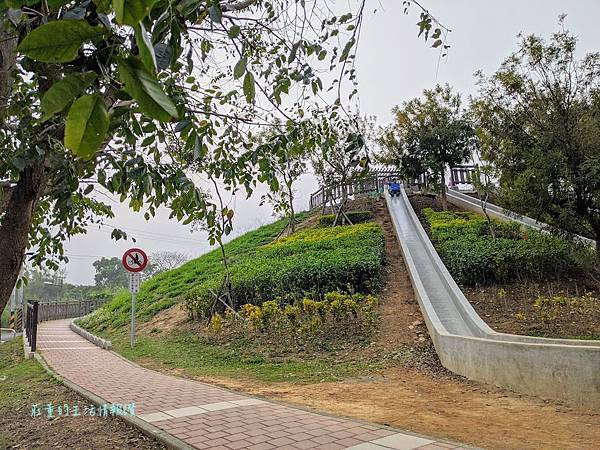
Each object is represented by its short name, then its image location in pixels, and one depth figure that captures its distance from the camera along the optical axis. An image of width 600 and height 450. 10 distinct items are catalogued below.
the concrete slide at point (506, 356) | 4.77
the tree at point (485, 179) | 11.70
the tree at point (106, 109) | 0.72
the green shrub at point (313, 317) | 8.45
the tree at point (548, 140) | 8.60
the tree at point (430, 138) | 17.09
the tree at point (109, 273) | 49.94
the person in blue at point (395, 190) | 21.66
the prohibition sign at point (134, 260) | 10.22
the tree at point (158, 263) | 37.15
